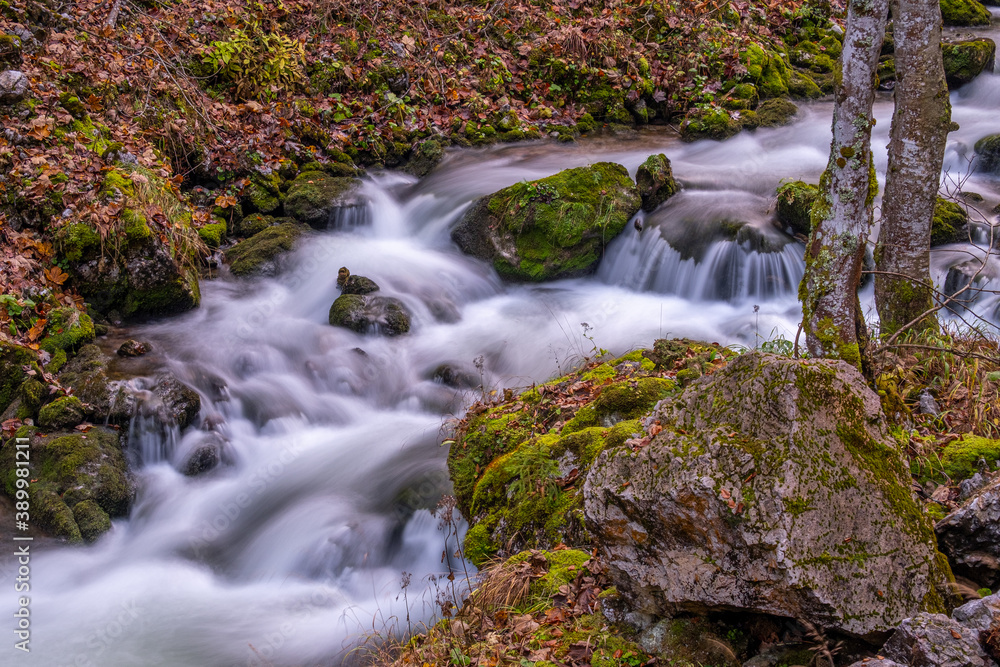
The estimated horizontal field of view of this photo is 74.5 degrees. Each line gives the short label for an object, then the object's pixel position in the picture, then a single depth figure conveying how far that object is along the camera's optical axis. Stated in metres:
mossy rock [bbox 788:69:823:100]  14.45
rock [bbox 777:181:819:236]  9.20
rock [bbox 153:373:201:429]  7.04
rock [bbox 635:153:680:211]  10.44
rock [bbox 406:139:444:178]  12.55
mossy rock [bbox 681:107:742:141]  13.03
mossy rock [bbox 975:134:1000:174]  10.61
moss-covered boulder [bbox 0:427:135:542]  6.07
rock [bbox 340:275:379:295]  9.65
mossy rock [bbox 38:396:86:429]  6.61
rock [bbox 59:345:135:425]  6.86
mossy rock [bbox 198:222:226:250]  10.07
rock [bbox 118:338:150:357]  7.79
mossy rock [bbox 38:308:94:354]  7.45
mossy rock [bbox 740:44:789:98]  14.15
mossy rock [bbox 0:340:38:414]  6.85
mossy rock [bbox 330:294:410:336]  9.05
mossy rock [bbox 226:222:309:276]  10.05
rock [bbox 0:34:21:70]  9.23
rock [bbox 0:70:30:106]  8.66
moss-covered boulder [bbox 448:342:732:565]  4.63
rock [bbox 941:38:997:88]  13.19
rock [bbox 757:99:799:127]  13.35
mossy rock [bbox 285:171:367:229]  10.98
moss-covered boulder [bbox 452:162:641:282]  9.93
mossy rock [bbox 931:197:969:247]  8.87
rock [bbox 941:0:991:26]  15.73
